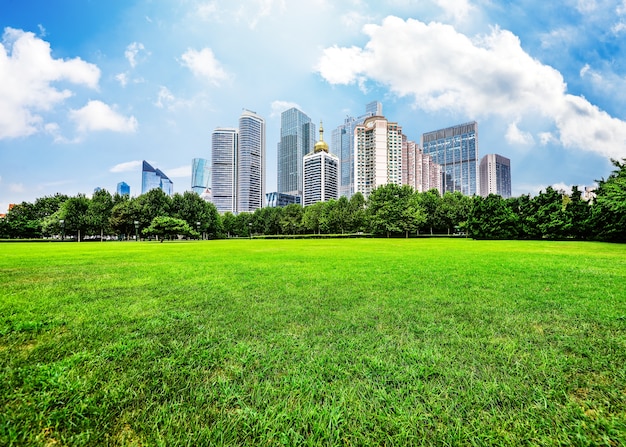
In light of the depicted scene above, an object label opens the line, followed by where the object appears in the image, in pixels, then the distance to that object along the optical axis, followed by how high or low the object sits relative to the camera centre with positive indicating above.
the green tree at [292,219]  76.94 +3.42
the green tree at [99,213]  57.36 +3.93
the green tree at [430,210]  60.31 +4.54
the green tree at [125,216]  55.97 +3.17
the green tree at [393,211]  55.06 +4.03
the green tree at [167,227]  46.15 +0.84
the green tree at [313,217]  70.00 +3.59
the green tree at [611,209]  26.22 +2.24
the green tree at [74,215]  55.78 +3.32
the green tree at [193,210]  61.62 +4.80
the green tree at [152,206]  56.91 +5.31
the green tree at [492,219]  41.12 +1.79
